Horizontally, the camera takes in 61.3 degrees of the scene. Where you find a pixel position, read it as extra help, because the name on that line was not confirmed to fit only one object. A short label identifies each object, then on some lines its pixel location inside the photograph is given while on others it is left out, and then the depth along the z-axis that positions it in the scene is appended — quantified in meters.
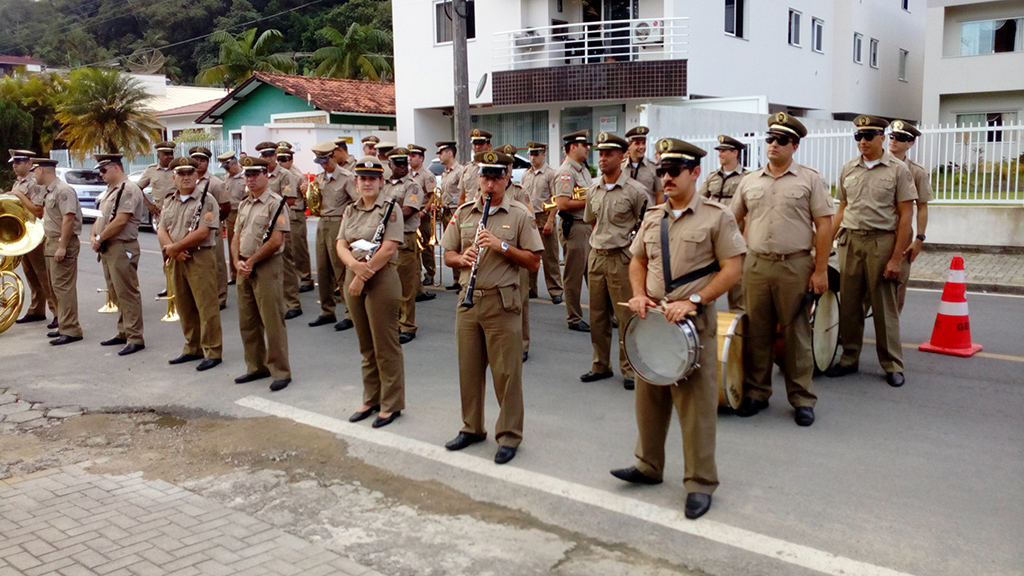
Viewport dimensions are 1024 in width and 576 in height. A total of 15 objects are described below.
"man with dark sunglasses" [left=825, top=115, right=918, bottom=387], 7.13
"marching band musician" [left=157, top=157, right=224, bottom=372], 8.45
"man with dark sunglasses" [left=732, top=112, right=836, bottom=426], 6.20
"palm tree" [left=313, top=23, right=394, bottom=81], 41.66
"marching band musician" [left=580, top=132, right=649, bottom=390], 7.29
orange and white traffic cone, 8.09
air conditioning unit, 24.47
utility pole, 16.06
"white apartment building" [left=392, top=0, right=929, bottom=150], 24.64
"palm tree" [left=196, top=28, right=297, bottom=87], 44.47
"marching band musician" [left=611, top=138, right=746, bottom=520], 4.74
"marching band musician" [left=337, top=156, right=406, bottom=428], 6.54
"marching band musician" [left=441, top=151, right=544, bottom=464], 5.73
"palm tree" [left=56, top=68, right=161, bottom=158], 31.44
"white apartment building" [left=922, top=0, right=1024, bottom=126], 28.38
